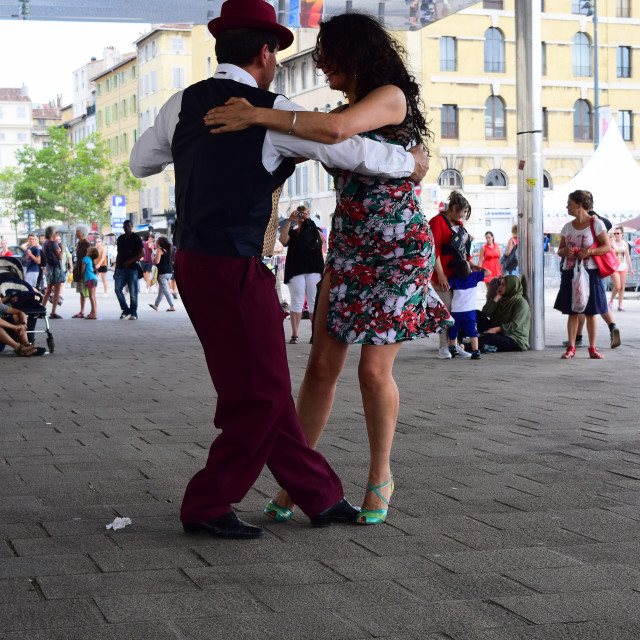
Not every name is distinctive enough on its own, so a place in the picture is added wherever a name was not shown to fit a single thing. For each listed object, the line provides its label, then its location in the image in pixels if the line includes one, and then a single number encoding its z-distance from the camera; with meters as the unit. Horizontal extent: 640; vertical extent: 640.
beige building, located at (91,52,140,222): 99.94
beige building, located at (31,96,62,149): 164.38
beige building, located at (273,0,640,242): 51.44
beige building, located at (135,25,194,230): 89.50
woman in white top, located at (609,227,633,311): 22.53
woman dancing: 4.32
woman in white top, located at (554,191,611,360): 12.34
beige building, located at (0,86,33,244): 153.76
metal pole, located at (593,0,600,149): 43.44
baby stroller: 13.48
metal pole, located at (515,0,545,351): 13.80
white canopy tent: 26.58
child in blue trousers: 12.62
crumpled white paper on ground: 4.38
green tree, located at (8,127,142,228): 78.12
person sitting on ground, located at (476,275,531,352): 13.38
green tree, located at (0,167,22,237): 85.12
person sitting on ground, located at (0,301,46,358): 12.94
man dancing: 3.89
